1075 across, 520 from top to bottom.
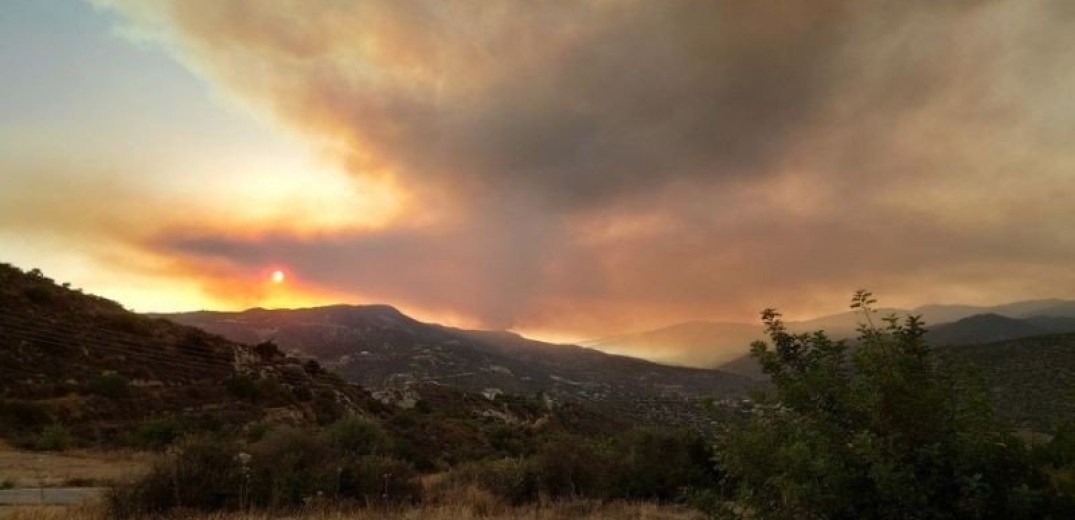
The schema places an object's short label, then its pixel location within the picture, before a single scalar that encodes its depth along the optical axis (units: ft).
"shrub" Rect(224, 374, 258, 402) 158.71
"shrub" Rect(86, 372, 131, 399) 126.52
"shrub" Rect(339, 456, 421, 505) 48.78
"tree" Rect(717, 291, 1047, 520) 22.20
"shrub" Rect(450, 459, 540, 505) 52.95
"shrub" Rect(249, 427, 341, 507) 45.73
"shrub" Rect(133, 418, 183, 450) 104.09
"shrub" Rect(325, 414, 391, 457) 88.07
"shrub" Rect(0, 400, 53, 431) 104.68
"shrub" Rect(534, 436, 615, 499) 55.98
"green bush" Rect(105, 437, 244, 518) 41.09
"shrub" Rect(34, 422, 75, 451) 94.32
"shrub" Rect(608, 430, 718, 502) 58.65
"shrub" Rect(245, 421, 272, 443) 102.45
